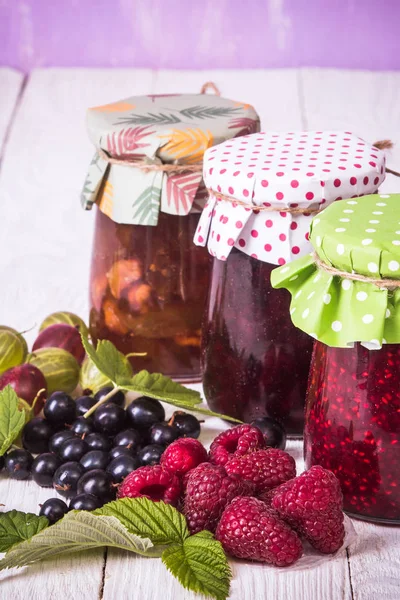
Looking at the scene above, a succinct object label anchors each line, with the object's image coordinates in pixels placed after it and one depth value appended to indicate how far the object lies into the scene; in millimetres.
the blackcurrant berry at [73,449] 506
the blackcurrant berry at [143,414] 526
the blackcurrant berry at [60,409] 525
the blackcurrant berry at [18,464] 510
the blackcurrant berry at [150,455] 500
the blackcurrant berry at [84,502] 474
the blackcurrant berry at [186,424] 528
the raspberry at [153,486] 470
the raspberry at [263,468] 475
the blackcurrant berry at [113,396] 537
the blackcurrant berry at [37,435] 522
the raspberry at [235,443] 487
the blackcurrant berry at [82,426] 518
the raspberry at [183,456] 482
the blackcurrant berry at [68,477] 494
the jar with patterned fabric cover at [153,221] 550
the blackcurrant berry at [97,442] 508
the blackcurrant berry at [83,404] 533
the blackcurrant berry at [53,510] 474
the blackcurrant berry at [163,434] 514
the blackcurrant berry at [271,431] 513
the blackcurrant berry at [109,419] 521
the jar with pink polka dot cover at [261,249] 494
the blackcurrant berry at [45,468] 503
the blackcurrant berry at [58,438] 514
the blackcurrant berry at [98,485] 482
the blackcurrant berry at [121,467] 491
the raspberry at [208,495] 460
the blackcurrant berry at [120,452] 502
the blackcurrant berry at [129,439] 511
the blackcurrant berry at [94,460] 498
